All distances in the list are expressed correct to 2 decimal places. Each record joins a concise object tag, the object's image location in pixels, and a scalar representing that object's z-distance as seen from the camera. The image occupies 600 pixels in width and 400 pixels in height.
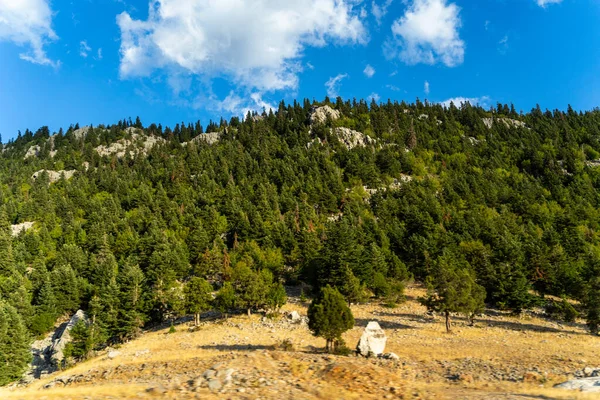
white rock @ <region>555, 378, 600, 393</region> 18.14
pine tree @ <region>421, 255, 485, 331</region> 50.97
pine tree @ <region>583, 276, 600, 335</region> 47.56
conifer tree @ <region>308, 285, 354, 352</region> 36.50
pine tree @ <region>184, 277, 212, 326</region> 59.84
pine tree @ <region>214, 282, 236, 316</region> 59.91
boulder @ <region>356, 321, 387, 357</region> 34.72
